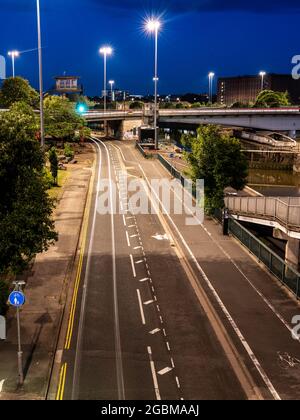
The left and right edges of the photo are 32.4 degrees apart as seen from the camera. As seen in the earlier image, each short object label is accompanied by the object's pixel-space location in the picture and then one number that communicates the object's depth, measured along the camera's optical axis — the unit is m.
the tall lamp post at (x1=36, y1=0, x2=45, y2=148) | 42.58
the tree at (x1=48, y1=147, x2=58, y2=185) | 58.61
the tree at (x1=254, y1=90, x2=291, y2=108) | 145.12
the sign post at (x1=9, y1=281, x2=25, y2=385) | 19.22
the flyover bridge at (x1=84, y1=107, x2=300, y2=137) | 96.69
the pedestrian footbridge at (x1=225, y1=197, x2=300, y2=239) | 33.84
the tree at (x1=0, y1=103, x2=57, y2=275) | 21.92
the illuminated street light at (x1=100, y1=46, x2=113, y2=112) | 99.00
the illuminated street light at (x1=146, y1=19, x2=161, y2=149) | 76.06
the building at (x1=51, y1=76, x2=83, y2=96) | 151.45
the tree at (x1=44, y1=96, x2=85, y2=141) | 85.44
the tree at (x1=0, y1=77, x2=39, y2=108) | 99.99
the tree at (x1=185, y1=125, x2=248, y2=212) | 43.59
